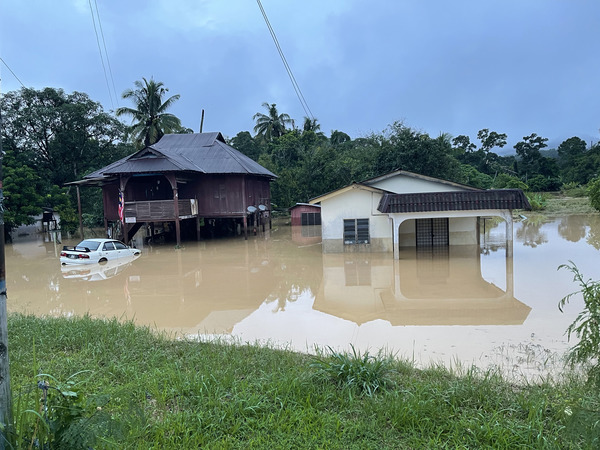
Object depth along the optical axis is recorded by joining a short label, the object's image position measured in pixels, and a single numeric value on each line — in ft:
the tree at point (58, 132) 101.81
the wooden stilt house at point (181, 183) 74.74
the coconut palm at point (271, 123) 175.94
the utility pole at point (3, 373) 8.09
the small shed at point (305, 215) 107.45
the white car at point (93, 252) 59.62
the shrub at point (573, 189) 160.68
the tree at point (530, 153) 203.41
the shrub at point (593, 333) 10.69
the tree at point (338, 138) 175.11
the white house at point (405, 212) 57.16
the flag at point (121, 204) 74.64
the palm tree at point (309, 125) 170.40
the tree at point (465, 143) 237.86
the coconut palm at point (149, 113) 117.29
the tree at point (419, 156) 102.27
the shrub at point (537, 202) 139.44
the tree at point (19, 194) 86.99
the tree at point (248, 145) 170.91
